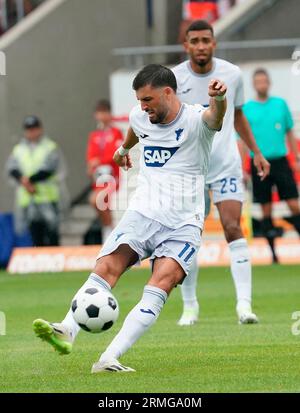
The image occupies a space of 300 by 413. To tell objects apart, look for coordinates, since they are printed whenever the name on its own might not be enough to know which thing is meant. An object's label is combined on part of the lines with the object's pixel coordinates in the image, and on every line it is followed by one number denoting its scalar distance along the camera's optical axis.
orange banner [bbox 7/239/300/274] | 19.95
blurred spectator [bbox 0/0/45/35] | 25.64
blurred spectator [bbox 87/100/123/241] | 20.89
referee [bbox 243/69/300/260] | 17.83
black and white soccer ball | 8.39
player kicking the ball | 8.59
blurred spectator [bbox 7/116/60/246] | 21.61
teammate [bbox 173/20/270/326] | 11.70
